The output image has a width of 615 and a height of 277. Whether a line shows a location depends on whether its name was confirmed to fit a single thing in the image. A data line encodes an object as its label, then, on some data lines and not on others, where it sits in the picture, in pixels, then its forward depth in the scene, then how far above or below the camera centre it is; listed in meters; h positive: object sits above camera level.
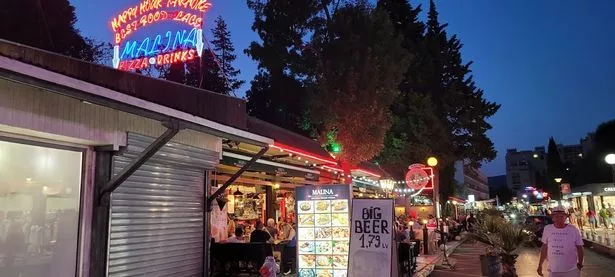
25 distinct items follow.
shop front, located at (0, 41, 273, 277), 6.46 +0.56
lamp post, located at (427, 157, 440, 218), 19.85 +1.78
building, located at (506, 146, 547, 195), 159.84 +12.93
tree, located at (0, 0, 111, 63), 30.66 +12.75
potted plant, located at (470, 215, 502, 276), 11.36 -0.91
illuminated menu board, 10.90 -0.55
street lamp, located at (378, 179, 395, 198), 29.16 +1.23
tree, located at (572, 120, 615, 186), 55.66 +5.74
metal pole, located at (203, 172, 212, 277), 10.92 -0.55
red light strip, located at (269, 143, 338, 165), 13.27 +1.61
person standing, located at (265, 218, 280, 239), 15.70 -0.73
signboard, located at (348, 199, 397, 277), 9.00 -0.60
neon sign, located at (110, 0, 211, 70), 12.48 +4.36
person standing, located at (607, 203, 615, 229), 34.78 -0.71
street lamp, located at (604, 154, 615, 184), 20.66 +1.96
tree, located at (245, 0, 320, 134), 20.30 +7.65
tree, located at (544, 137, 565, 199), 84.62 +6.57
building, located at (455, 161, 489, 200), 91.94 +5.87
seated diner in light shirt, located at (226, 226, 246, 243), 12.65 -0.83
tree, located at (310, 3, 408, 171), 17.83 +4.54
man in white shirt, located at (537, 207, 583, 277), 7.88 -0.73
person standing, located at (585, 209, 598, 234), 33.78 -0.88
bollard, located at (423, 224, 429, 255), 20.62 -1.55
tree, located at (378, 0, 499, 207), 32.84 +7.68
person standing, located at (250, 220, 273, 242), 13.16 -0.77
